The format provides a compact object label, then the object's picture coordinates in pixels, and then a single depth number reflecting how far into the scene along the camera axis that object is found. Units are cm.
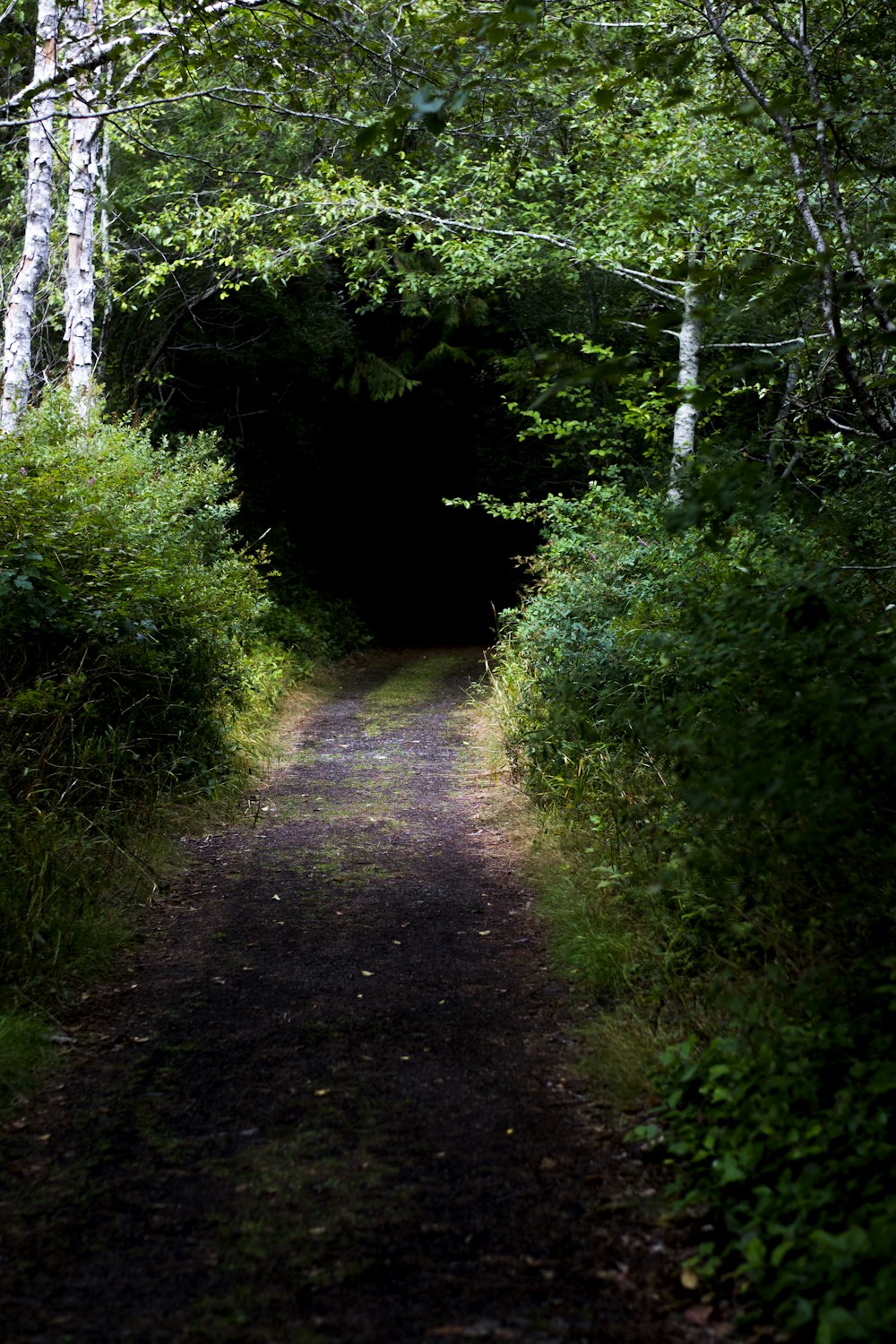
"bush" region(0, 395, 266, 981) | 523
